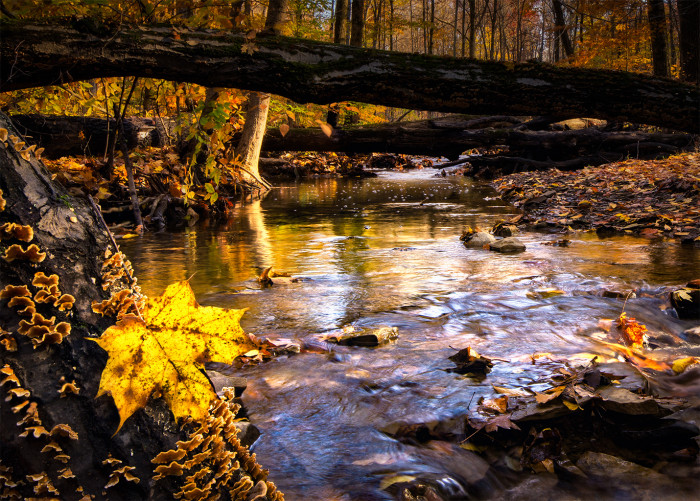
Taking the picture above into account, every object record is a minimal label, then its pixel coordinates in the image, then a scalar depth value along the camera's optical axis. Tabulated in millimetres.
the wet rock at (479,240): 5555
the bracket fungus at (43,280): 973
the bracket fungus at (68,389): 953
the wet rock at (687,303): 3172
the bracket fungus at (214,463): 982
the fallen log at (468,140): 11141
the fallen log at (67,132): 7840
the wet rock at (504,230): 6062
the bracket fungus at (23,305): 938
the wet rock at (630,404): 1875
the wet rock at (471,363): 2467
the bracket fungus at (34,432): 907
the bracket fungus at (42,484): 920
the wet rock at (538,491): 1652
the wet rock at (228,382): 2221
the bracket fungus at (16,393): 917
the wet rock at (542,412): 1899
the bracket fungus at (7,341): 934
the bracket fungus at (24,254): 958
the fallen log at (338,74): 4148
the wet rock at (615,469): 1702
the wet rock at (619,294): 3533
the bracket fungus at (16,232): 985
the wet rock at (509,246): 5195
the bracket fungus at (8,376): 917
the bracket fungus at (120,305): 1059
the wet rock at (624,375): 2205
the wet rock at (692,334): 2832
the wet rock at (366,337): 2867
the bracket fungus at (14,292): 940
